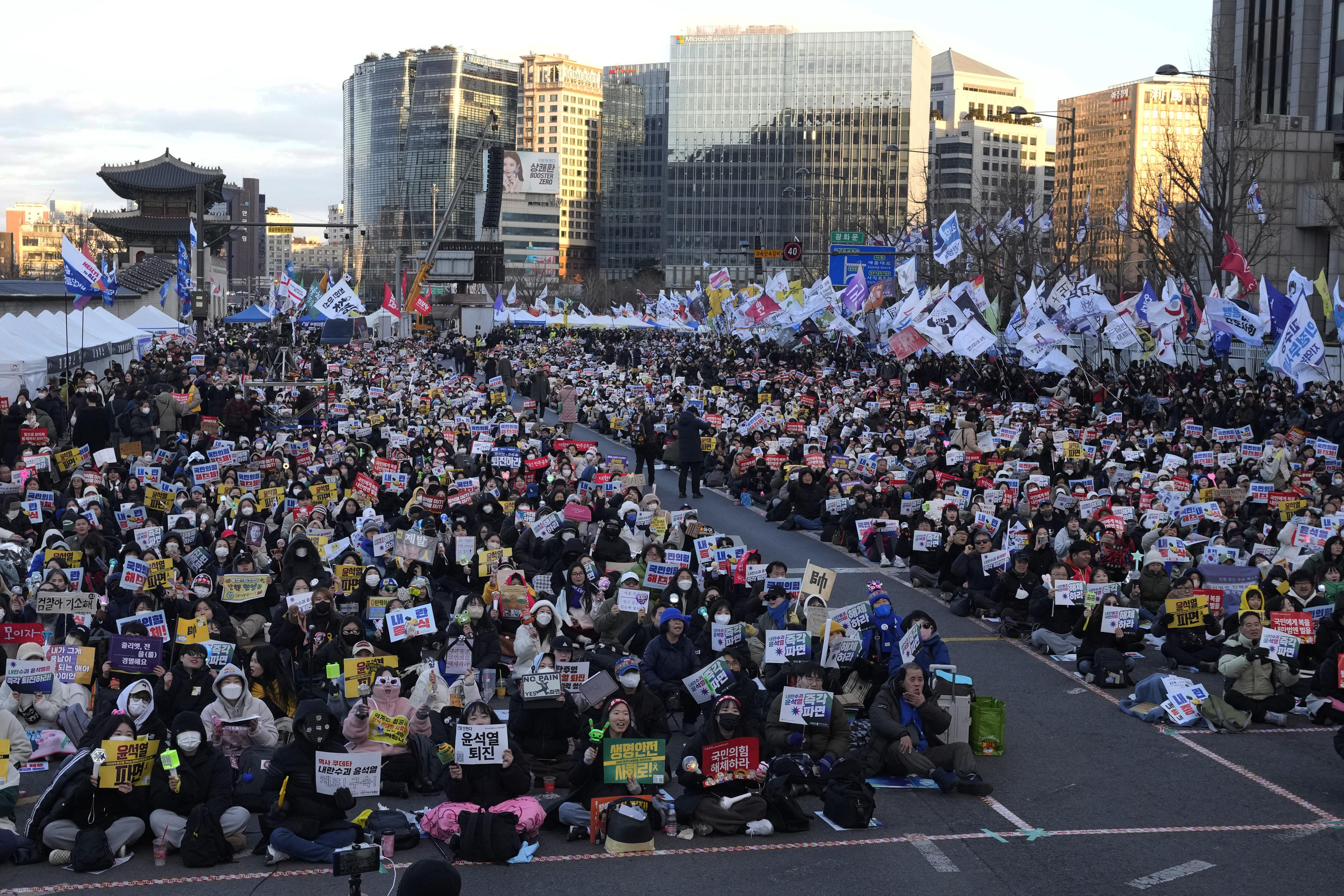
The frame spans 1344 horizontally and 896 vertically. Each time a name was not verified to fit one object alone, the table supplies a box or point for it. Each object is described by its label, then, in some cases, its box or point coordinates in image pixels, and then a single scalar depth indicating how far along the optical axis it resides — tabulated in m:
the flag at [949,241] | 40.31
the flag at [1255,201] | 41.88
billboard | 183.25
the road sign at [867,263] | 42.84
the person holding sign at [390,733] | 10.33
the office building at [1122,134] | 178.88
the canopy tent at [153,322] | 49.03
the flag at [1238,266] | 31.03
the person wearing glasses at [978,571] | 17.02
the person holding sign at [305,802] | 9.09
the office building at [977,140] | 189.12
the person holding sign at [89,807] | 9.07
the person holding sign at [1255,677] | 12.55
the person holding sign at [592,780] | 9.68
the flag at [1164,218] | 42.12
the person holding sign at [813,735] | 10.88
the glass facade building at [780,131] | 161.88
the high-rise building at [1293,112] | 54.59
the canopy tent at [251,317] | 55.84
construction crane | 71.38
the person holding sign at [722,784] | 9.76
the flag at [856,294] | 42.94
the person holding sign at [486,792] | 9.48
